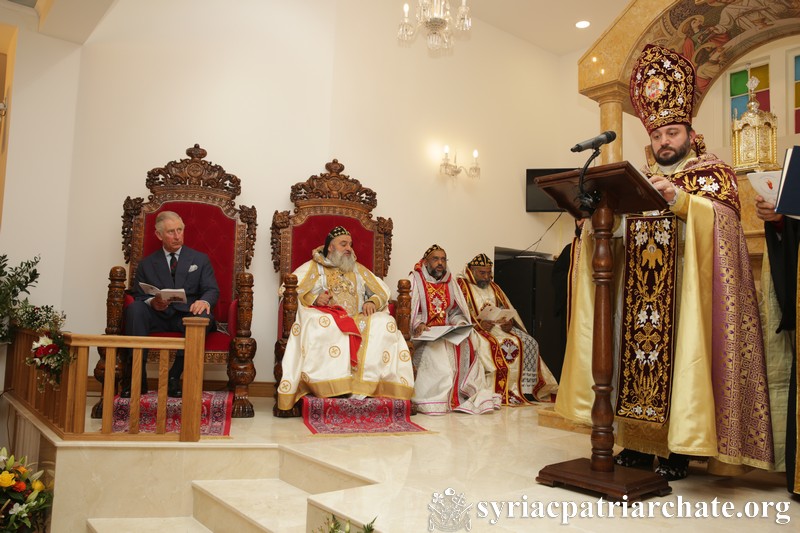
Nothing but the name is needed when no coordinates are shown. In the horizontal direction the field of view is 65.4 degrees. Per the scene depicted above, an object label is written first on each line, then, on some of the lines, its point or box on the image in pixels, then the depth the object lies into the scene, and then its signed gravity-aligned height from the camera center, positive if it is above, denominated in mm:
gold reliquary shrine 6000 +1723
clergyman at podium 3023 -30
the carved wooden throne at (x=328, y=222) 6133 +805
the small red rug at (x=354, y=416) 4801 -901
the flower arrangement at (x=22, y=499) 3684 -1242
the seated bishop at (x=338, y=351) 5004 -401
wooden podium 2941 -162
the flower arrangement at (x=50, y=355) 3941 -398
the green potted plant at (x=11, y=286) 5109 +41
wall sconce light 8062 +1815
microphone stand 2910 +545
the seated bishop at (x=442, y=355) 6070 -495
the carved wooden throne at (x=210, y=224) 5188 +671
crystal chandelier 5512 +2574
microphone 2922 +796
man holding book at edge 3148 -18
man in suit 4836 +127
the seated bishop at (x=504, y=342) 6723 -382
